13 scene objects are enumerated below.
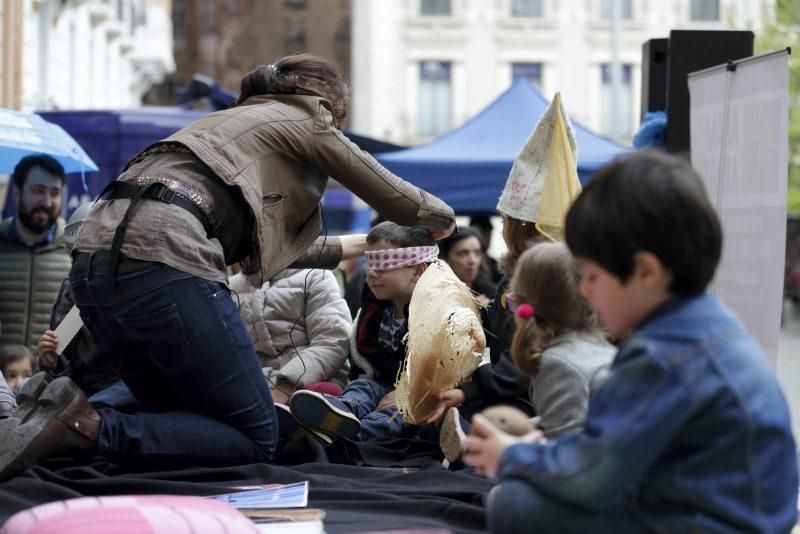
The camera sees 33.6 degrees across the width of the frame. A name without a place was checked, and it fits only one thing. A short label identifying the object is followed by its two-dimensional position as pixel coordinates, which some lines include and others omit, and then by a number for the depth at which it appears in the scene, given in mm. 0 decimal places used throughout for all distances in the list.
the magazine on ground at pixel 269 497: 3885
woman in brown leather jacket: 4230
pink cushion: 3158
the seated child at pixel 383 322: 5340
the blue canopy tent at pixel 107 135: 10430
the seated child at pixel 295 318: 5953
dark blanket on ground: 3787
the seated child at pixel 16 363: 6742
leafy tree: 30750
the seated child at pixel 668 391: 2525
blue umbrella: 6770
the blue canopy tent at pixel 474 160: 10039
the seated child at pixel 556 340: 3309
